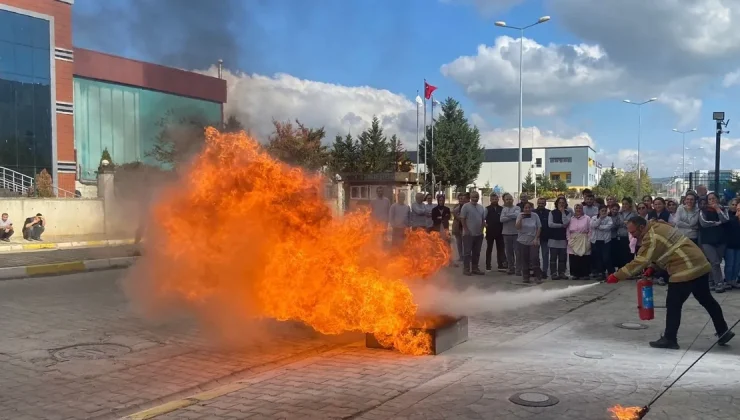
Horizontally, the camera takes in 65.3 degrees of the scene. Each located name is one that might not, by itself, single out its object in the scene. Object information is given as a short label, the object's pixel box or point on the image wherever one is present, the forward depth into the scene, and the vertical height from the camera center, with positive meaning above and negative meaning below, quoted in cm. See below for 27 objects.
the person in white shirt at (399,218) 1318 -54
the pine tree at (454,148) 5050 +410
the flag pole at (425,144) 4506 +430
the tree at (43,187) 2280 +28
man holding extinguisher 670 -84
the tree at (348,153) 4053 +298
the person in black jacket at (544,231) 1250 -78
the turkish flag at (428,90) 4138 +753
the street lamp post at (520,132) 2802 +333
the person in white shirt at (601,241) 1209 -97
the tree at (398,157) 4366 +290
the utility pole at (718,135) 2206 +240
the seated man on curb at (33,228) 2042 -121
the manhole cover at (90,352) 632 -178
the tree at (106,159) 2431 +158
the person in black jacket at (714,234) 1055 -72
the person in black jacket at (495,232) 1320 -86
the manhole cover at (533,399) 481 -174
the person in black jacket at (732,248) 1078 -100
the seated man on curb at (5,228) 1966 -119
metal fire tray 638 -162
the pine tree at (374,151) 4197 +323
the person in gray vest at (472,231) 1292 -81
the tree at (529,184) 7562 +141
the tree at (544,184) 7525 +143
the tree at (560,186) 7596 +113
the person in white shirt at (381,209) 1371 -35
